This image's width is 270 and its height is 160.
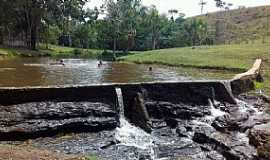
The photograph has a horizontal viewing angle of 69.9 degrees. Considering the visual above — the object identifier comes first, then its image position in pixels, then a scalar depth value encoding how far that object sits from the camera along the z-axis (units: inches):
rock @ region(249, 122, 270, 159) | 181.1
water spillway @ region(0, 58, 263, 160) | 277.9
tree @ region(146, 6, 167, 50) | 1389.3
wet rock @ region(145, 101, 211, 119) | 365.3
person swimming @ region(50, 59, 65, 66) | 682.8
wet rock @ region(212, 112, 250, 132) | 324.2
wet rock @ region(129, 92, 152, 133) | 334.5
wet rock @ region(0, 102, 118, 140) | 286.6
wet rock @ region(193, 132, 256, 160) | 253.0
